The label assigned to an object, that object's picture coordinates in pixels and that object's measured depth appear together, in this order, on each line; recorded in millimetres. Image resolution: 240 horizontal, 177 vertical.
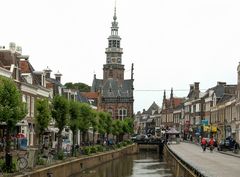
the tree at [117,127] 101550
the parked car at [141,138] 126888
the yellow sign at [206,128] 108812
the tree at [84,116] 65281
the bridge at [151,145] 118331
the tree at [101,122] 83894
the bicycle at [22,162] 35266
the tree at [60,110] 54344
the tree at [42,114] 51750
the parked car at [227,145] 75562
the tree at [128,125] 117881
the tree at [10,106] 36688
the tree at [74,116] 59312
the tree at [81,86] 149250
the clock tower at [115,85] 148875
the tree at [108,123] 91250
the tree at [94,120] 74056
